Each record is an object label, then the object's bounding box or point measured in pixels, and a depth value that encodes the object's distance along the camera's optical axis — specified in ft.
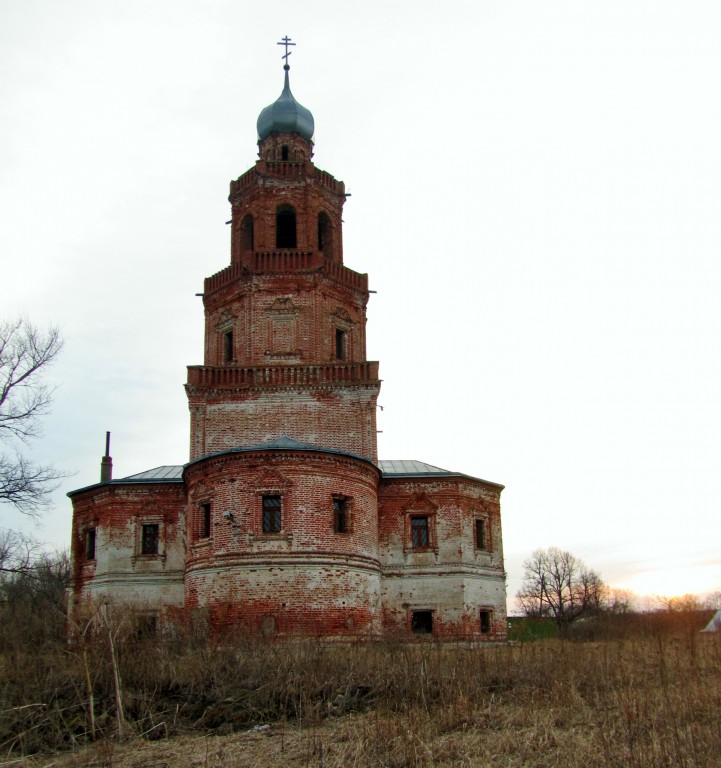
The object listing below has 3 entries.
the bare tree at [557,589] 178.40
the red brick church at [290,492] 57.11
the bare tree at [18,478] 60.23
